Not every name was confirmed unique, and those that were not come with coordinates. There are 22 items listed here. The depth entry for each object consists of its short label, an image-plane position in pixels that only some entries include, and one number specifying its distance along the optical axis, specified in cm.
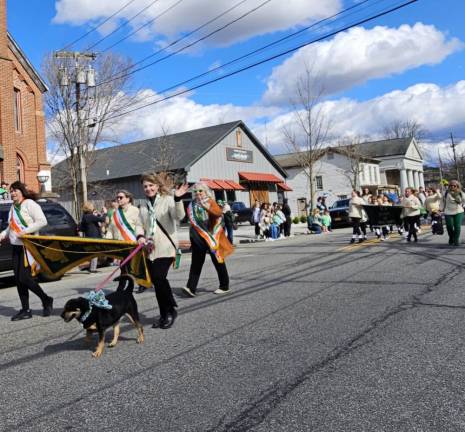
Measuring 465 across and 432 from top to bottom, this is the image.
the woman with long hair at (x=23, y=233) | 720
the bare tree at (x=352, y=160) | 6038
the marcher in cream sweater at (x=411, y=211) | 1540
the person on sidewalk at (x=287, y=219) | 2512
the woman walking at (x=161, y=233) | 608
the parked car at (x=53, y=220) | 1172
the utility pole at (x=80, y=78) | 2593
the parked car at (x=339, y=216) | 3019
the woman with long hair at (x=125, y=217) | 698
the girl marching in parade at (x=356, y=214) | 1625
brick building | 2183
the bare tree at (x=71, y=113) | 3047
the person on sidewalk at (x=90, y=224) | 1328
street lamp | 2334
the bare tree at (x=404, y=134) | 9536
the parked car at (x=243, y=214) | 3725
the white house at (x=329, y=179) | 6250
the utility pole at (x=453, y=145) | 8700
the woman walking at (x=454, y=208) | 1339
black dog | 511
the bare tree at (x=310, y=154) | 4166
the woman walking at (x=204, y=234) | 791
